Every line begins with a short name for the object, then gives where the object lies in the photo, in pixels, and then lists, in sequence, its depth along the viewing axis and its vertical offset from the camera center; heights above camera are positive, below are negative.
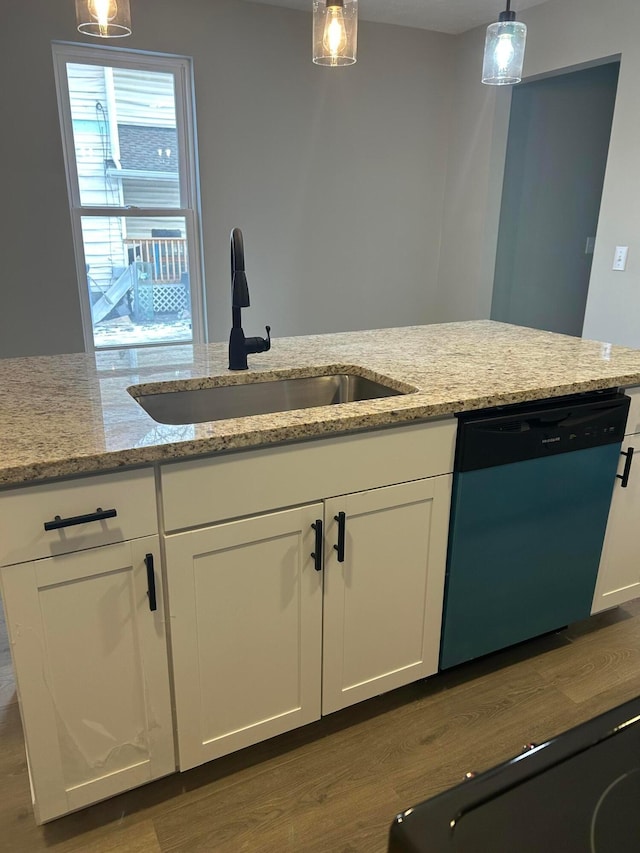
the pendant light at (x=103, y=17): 1.60 +0.51
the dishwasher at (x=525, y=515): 1.71 -0.79
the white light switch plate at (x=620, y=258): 3.23 -0.12
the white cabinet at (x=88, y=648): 1.23 -0.85
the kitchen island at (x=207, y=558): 1.26 -0.71
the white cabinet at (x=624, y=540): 1.99 -0.98
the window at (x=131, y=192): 3.50 +0.19
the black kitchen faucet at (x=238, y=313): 1.76 -0.24
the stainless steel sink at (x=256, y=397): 1.78 -0.49
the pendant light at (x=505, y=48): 1.94 +0.55
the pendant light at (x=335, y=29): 1.76 +0.54
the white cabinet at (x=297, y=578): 1.39 -0.82
